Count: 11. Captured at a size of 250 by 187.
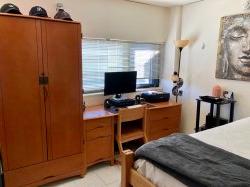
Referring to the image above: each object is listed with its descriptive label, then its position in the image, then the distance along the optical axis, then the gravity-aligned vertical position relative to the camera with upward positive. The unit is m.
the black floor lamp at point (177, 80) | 3.34 -0.17
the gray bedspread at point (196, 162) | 1.21 -0.60
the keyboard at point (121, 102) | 2.89 -0.47
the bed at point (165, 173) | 1.45 -0.70
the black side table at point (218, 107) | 2.80 -0.51
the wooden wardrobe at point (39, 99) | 1.97 -0.33
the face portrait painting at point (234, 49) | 2.73 +0.30
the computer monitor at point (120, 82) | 2.94 -0.20
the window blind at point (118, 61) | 3.04 +0.12
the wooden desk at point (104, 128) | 2.54 -0.78
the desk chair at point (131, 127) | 2.70 -0.83
